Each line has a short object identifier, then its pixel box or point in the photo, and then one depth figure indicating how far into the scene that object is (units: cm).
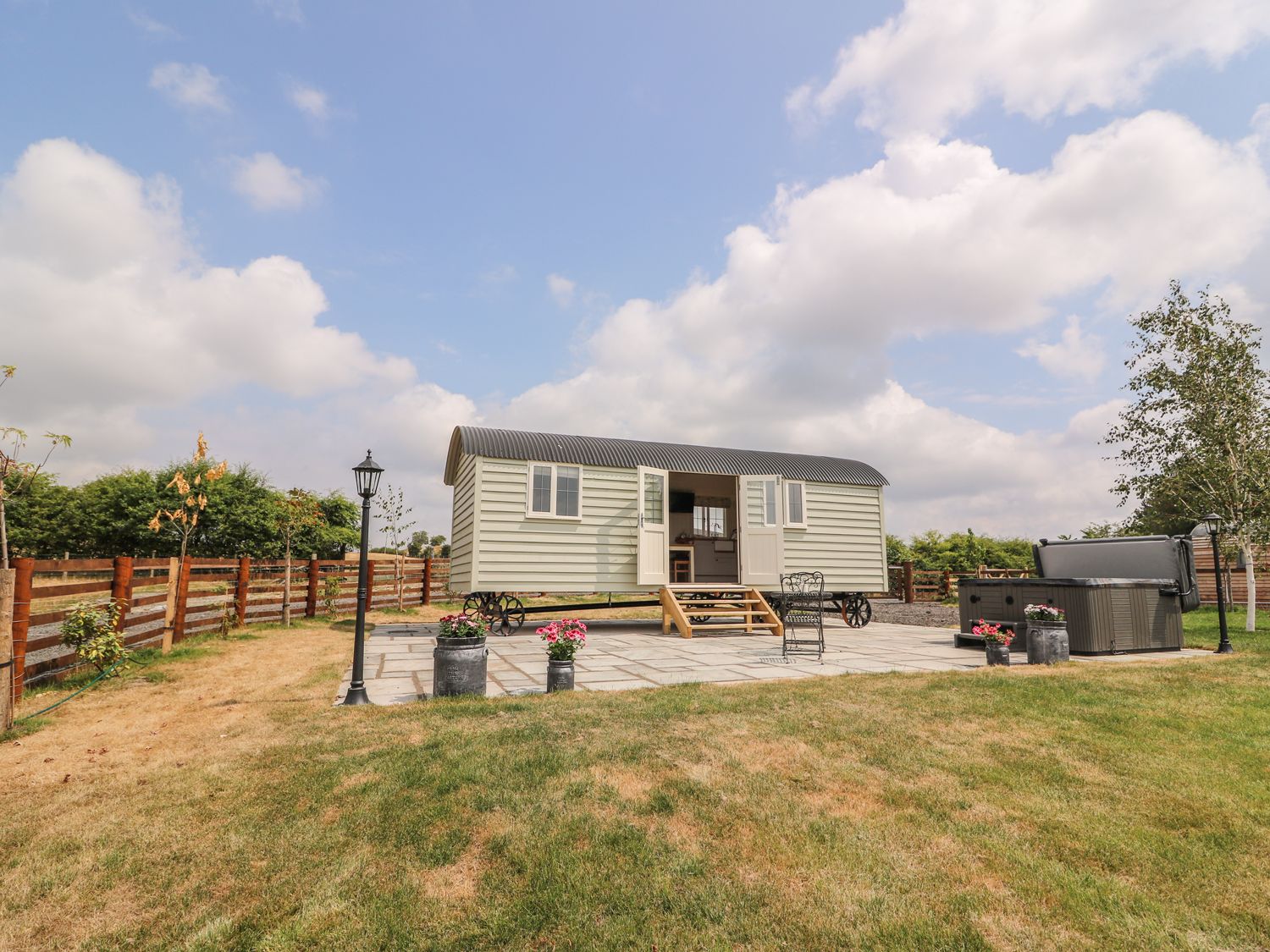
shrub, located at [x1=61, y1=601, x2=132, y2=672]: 616
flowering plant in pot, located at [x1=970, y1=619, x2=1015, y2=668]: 708
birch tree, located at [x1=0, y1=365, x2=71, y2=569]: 531
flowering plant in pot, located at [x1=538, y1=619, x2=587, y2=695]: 569
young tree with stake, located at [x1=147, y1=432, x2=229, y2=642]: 991
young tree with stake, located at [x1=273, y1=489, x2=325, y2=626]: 1308
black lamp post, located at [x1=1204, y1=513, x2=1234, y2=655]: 851
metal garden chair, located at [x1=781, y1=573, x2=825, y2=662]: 834
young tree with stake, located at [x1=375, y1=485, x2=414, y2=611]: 1543
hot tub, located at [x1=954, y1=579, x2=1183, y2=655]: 825
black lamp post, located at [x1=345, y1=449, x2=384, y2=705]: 534
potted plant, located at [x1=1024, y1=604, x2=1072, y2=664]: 726
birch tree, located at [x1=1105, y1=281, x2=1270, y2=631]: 1244
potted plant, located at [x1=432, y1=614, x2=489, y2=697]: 541
